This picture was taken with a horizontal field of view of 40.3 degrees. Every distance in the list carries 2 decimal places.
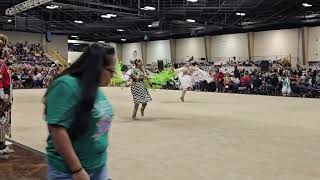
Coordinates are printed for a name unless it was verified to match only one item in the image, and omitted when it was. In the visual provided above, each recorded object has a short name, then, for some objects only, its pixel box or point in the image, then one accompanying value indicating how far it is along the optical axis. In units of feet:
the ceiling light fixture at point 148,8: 79.07
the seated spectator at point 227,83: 73.73
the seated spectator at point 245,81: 71.15
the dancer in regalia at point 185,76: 51.34
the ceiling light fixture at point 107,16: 90.16
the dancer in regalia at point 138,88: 31.63
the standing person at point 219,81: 75.99
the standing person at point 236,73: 76.18
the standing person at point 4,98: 17.69
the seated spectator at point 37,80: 95.61
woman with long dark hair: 6.18
